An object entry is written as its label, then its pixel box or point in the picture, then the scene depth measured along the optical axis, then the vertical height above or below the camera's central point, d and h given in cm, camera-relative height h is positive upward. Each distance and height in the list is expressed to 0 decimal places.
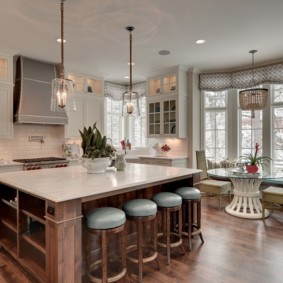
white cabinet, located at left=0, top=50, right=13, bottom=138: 427 +83
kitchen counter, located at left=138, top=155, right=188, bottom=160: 531 -40
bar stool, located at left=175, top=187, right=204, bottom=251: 288 -93
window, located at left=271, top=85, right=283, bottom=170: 495 +29
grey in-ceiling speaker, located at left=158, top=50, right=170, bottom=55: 440 +164
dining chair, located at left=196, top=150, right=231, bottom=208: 439 -84
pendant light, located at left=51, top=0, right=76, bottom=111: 263 +53
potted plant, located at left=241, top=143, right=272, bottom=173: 399 -43
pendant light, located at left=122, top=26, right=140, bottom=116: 334 +52
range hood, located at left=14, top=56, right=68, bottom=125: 448 +92
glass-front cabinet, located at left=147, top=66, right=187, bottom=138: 547 +86
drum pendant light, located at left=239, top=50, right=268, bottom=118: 398 +70
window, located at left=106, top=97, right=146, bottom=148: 680 +42
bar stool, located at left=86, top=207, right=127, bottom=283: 200 -72
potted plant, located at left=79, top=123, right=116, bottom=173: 266 -13
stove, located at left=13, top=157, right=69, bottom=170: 425 -42
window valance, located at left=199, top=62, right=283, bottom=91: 479 +136
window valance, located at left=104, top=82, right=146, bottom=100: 651 +143
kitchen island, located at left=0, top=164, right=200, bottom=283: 183 -63
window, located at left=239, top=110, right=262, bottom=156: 522 +17
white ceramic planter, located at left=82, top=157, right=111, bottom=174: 266 -27
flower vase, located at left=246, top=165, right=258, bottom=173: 399 -49
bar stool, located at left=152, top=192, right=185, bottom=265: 255 -73
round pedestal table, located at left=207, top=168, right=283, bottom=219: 389 -91
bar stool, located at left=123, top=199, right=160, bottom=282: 226 -72
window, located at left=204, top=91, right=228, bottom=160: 567 +38
